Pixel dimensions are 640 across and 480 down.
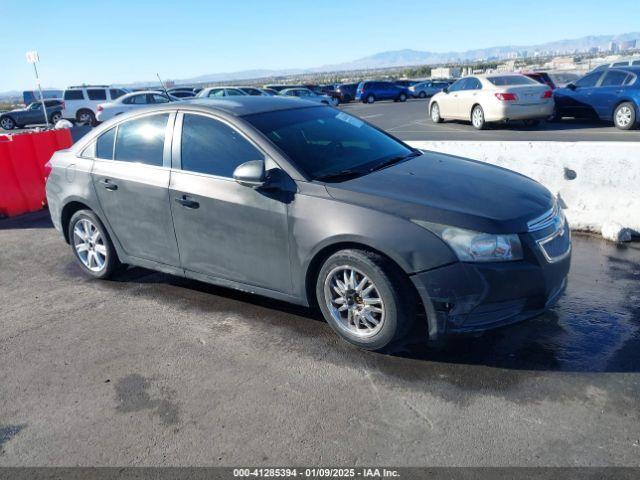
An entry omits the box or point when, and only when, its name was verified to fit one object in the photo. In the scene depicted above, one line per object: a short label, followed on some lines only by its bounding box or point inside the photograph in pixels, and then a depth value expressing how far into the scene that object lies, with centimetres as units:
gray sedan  341
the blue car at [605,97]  1361
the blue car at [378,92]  3741
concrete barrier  579
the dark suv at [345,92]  3872
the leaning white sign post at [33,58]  1753
